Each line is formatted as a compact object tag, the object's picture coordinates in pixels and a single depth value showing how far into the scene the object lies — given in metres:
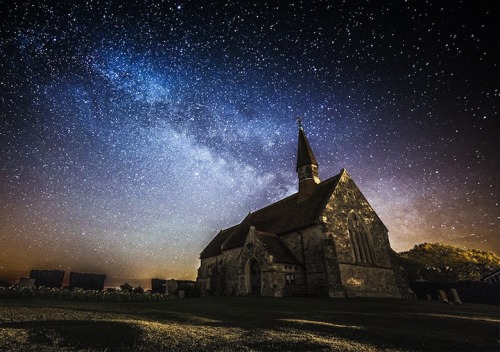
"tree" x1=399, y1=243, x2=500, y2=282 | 44.28
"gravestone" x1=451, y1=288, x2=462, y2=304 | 17.66
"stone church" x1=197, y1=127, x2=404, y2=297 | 19.89
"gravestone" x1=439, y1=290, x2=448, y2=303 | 18.61
